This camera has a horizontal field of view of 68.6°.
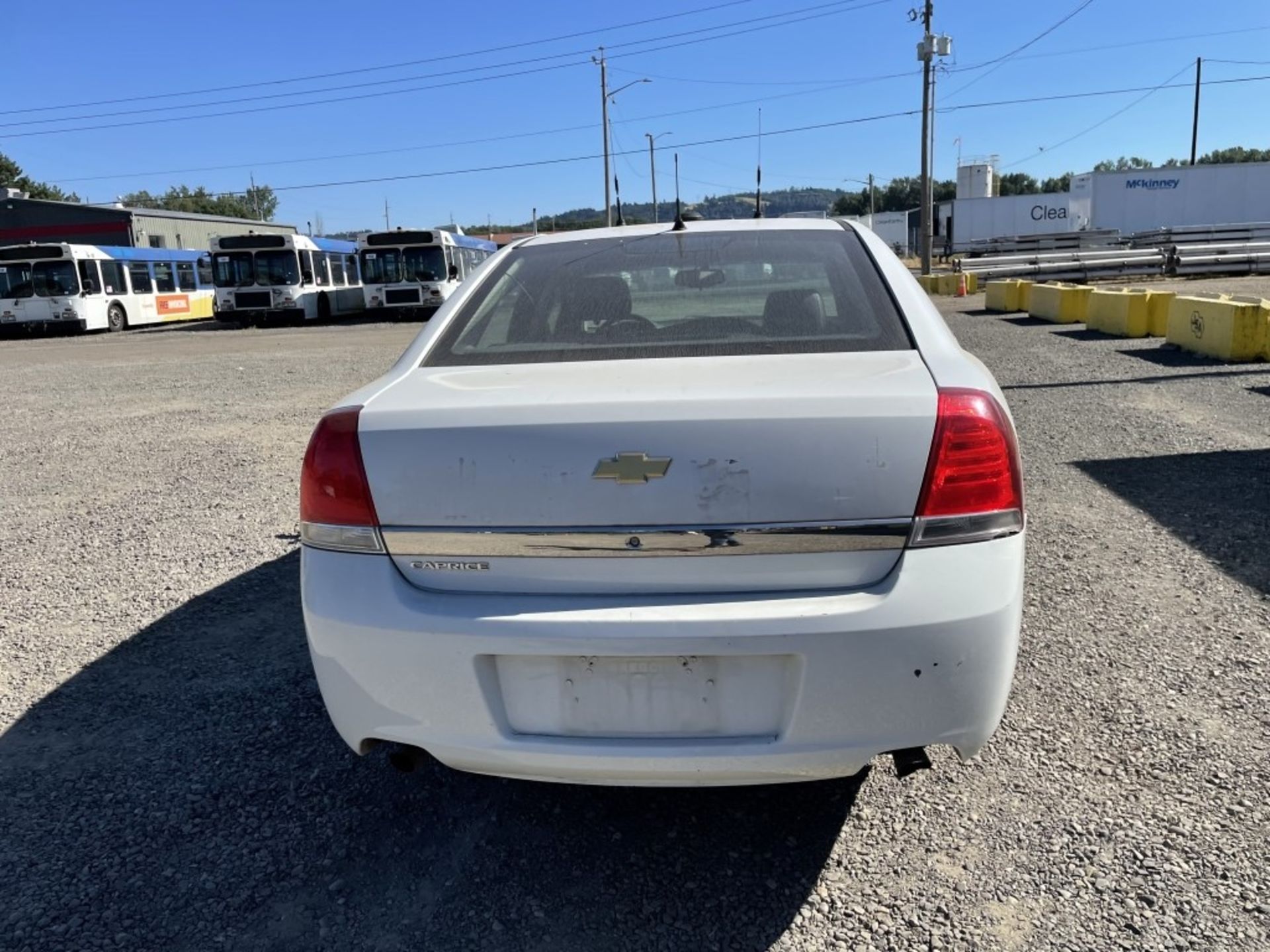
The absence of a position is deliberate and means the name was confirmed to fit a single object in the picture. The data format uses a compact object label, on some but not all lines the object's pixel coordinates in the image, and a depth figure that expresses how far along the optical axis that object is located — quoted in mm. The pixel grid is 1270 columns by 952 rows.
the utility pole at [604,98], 52656
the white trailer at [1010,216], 48156
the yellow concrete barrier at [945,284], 29516
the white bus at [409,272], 28938
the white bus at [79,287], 28469
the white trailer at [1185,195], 39062
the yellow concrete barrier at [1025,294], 19786
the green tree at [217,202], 100688
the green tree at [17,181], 73875
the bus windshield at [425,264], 29016
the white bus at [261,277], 29188
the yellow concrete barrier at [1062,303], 16531
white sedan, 2043
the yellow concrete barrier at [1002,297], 20562
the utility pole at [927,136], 33188
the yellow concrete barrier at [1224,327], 10320
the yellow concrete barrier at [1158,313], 13438
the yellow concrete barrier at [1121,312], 13698
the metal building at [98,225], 48250
